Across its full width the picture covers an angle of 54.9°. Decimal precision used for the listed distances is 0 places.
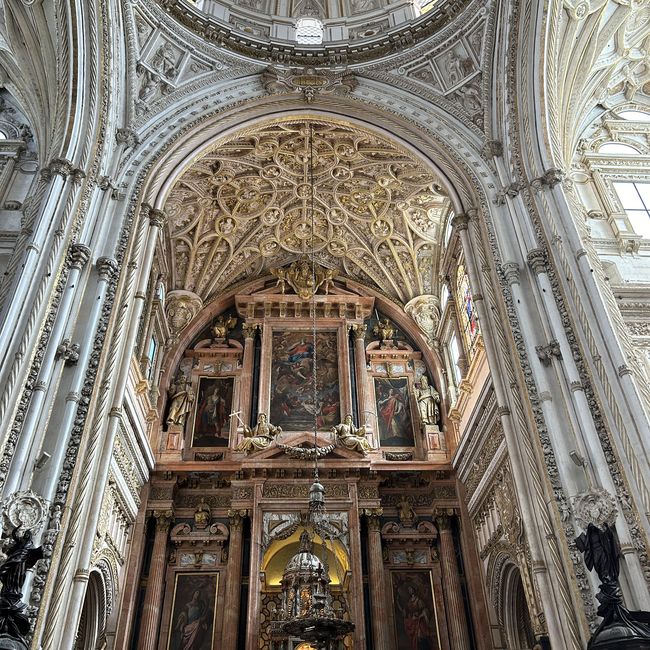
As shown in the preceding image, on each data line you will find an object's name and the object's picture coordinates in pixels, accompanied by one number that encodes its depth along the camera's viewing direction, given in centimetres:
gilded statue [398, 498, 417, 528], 1541
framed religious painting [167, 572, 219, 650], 1359
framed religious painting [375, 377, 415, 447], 1698
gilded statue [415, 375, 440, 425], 1703
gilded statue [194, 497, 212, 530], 1507
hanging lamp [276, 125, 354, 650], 900
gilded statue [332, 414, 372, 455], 1564
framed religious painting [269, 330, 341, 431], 1709
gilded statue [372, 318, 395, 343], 1883
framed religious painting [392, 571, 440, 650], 1381
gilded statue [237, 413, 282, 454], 1551
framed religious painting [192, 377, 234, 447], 1678
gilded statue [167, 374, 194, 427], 1662
